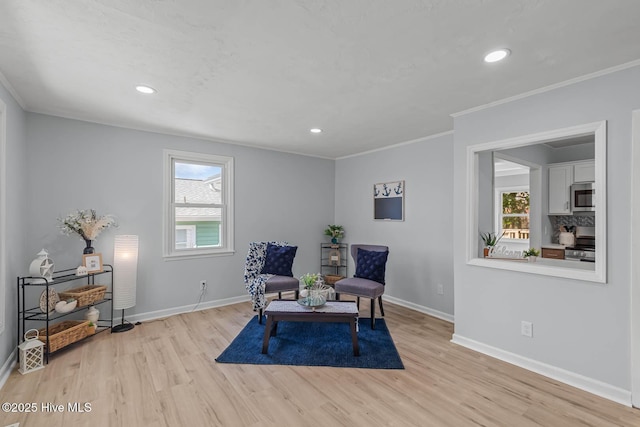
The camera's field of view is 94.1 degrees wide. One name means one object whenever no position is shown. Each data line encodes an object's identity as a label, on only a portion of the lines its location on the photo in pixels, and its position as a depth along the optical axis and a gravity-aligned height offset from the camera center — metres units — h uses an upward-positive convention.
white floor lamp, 3.50 -0.69
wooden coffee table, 2.96 -1.00
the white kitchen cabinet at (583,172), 4.31 +0.68
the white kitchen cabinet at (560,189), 4.52 +0.46
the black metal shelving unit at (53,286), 2.85 -0.89
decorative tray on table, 3.08 -0.90
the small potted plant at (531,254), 2.82 -0.35
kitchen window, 6.04 +0.10
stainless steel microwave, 4.43 +0.32
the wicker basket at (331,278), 5.27 -1.12
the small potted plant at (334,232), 5.50 -0.30
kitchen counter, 4.57 -0.44
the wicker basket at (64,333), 2.82 -1.19
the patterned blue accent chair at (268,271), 3.84 -0.79
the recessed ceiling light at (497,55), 2.02 +1.13
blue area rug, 2.83 -1.39
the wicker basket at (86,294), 3.13 -0.86
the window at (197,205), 4.16 +0.15
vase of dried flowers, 3.24 -0.13
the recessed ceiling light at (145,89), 2.62 +1.12
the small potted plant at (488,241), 3.13 -0.25
